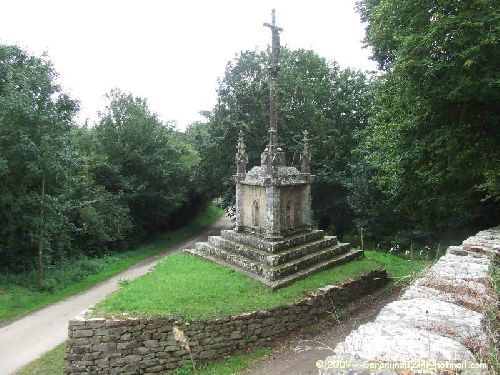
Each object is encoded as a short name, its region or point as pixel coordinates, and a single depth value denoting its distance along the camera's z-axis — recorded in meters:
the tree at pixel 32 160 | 16.33
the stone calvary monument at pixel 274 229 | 13.88
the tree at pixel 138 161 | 28.25
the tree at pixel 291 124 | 27.03
